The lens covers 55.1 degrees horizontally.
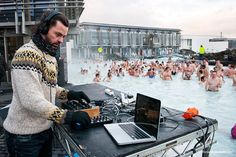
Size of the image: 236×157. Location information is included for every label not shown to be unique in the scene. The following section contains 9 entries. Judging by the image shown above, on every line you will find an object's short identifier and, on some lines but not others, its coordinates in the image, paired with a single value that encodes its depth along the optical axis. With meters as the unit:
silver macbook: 1.57
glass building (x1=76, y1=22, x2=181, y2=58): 39.38
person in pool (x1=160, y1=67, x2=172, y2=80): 14.45
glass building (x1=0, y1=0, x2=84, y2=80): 7.52
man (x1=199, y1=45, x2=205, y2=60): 29.06
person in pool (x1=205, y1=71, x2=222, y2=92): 10.39
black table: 1.44
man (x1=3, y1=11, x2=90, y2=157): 1.44
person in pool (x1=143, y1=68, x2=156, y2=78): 15.65
